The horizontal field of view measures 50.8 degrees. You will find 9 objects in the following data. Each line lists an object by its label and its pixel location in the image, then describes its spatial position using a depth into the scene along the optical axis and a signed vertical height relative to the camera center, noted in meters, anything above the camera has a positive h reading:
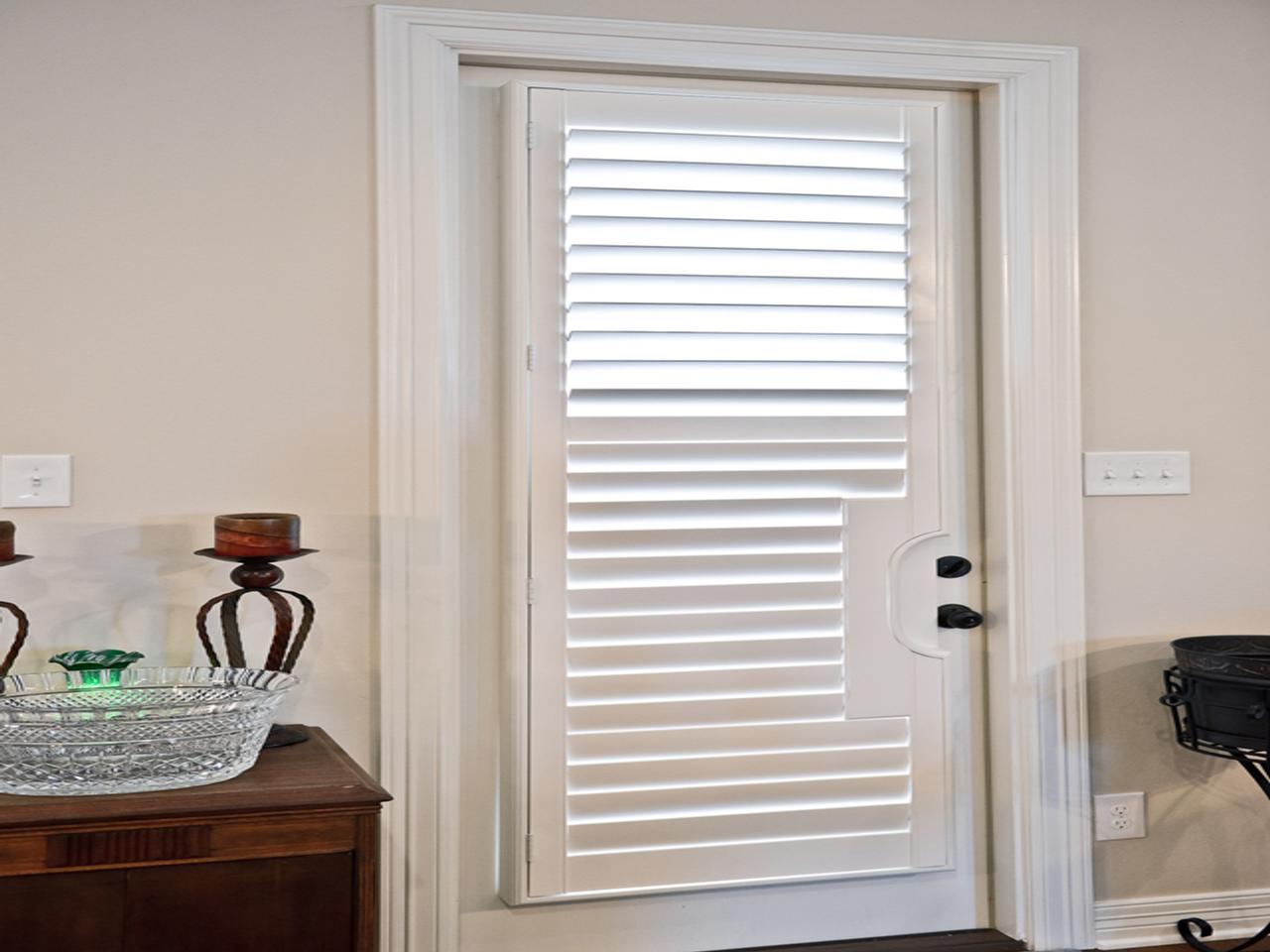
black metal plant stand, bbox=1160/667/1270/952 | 2.65 -0.45
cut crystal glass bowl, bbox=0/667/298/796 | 1.94 -0.36
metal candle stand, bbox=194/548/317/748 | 2.42 -0.21
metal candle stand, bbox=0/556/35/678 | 2.38 -0.24
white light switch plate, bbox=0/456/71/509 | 2.55 +0.04
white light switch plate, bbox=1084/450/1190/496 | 3.02 +0.05
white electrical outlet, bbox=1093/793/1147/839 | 3.03 -0.73
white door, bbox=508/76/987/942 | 2.87 -0.01
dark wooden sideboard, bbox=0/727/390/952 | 1.83 -0.52
